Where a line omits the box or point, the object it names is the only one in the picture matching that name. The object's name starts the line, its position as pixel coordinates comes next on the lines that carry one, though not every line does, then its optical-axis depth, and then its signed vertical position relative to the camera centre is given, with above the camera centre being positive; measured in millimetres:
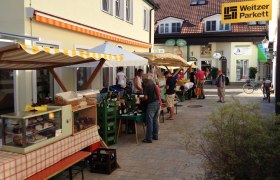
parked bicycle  16561 -633
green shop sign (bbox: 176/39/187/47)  20484 +3133
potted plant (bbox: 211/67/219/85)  22976 +529
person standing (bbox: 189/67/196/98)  14425 -99
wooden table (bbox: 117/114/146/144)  6001 -993
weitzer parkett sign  7594 +2282
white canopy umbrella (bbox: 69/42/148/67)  6536 +628
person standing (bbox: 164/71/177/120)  8224 -445
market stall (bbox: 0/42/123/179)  3138 -799
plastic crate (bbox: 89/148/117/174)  4450 -1590
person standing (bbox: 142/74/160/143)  6020 -607
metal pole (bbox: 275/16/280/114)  4288 +30
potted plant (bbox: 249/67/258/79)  22801 +606
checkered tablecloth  3049 -1169
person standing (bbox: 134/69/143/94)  8720 -88
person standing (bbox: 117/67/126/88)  9494 +69
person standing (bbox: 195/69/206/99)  13870 -274
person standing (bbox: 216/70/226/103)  12252 -348
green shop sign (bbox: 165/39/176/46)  20888 +3265
